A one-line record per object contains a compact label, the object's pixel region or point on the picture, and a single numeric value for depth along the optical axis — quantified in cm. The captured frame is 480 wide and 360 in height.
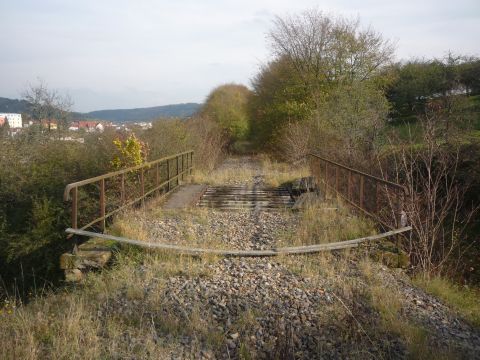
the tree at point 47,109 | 2514
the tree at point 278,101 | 2777
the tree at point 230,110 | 3988
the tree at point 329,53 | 2611
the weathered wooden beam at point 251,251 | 638
